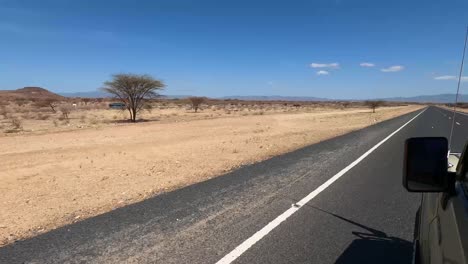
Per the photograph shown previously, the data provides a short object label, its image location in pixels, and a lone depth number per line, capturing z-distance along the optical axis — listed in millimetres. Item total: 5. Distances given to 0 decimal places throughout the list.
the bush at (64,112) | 48578
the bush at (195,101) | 79731
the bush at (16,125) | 31159
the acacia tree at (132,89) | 45562
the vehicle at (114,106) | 76675
